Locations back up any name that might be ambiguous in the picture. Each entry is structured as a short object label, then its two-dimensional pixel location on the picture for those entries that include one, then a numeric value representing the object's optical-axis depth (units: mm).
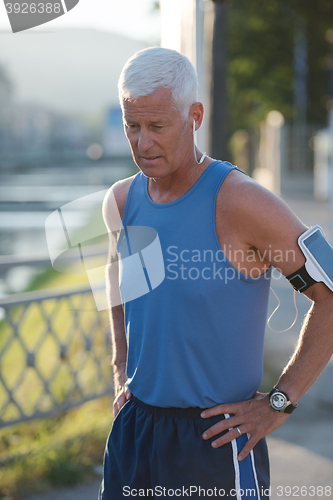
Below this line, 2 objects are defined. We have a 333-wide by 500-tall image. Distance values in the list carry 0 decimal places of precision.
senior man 3059
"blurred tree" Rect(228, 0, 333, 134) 40312
